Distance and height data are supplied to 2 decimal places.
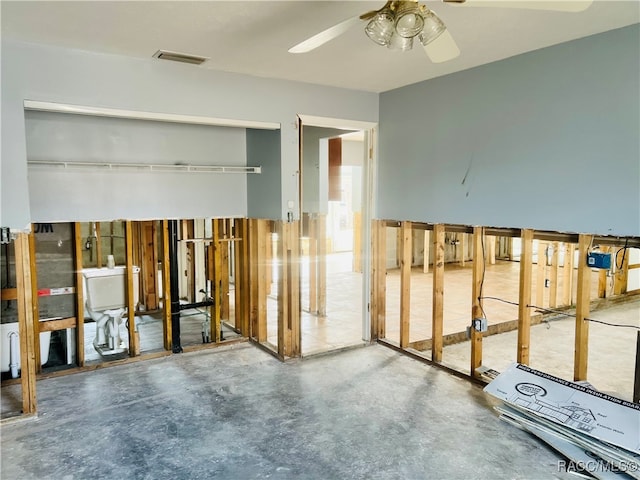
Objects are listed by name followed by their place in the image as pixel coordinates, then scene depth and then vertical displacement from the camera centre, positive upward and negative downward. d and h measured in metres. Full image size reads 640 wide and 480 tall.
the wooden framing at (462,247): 10.83 -0.91
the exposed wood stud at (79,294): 3.92 -0.72
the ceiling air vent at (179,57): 3.27 +1.17
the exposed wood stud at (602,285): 6.81 -1.16
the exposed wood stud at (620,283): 7.09 -1.18
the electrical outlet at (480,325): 3.65 -0.94
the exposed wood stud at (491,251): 9.52 -0.94
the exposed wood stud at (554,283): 6.37 -1.07
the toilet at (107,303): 4.26 -0.87
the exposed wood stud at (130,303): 4.12 -0.86
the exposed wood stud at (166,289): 4.32 -0.76
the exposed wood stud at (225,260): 4.81 -0.52
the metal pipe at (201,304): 4.68 -0.97
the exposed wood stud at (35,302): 3.50 -0.73
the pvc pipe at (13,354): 3.70 -1.16
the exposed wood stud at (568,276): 6.41 -0.96
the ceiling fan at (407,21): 1.82 +0.80
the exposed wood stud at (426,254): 9.38 -0.95
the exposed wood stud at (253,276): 4.57 -0.66
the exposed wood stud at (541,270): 5.64 -0.78
